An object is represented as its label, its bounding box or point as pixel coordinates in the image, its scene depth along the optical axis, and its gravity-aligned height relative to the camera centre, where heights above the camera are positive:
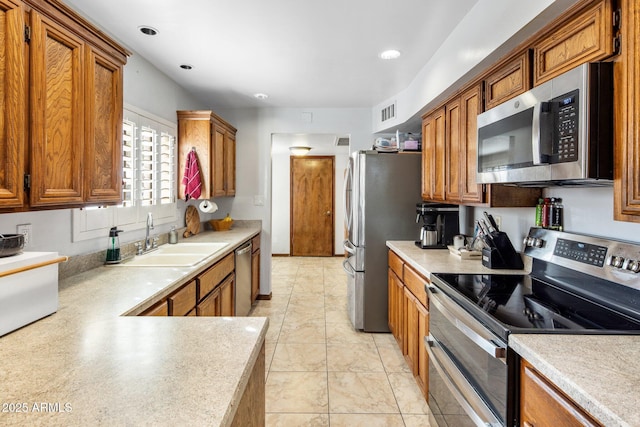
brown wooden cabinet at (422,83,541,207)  2.01 +0.36
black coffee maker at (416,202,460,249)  2.87 -0.13
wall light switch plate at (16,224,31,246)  1.68 -0.11
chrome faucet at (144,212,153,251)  2.72 -0.21
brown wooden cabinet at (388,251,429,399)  2.17 -0.77
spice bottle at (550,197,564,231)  1.84 -0.03
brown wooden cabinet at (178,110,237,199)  3.39 +0.65
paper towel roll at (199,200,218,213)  3.63 +0.02
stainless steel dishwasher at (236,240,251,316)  3.30 -0.71
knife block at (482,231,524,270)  2.07 -0.27
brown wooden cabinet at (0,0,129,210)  1.16 +0.40
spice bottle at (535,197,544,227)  1.96 -0.01
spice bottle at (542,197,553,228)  1.89 -0.01
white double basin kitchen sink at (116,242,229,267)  2.42 -0.37
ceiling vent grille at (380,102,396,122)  3.86 +1.10
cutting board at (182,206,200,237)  3.58 -0.14
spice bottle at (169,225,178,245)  3.13 -0.26
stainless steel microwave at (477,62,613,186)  1.20 +0.31
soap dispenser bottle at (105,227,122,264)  2.24 -0.27
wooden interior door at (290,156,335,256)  7.31 +0.08
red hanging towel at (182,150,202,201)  3.33 +0.30
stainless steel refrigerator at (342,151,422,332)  3.25 -0.09
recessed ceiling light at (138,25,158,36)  2.27 +1.18
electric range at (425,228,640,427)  1.20 -0.40
